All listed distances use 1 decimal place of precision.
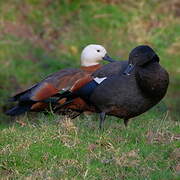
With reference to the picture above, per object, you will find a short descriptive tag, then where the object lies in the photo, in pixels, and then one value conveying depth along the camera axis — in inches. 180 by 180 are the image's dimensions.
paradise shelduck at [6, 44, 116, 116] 662.5
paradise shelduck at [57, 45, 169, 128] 574.2
